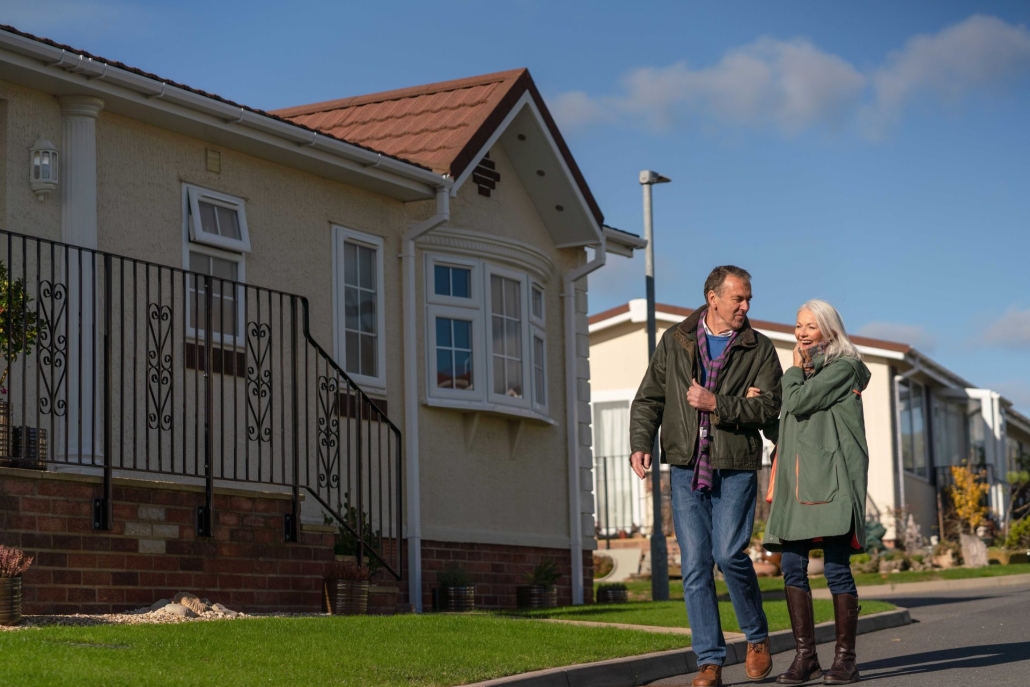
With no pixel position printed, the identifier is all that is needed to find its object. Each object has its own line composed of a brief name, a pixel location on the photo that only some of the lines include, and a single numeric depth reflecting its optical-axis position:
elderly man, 6.82
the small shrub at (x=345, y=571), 10.55
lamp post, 17.16
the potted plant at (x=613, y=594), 15.80
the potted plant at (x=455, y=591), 13.36
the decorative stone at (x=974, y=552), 23.89
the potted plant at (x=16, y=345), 8.66
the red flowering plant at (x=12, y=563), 7.77
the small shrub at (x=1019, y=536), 25.77
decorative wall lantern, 10.53
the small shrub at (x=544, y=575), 14.63
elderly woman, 7.02
